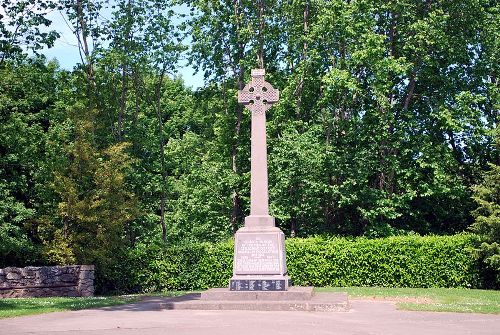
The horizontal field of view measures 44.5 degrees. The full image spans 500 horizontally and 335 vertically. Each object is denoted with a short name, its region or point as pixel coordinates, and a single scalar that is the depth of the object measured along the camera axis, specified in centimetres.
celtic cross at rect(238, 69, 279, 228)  1731
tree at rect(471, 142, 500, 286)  2148
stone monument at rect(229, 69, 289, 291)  1642
